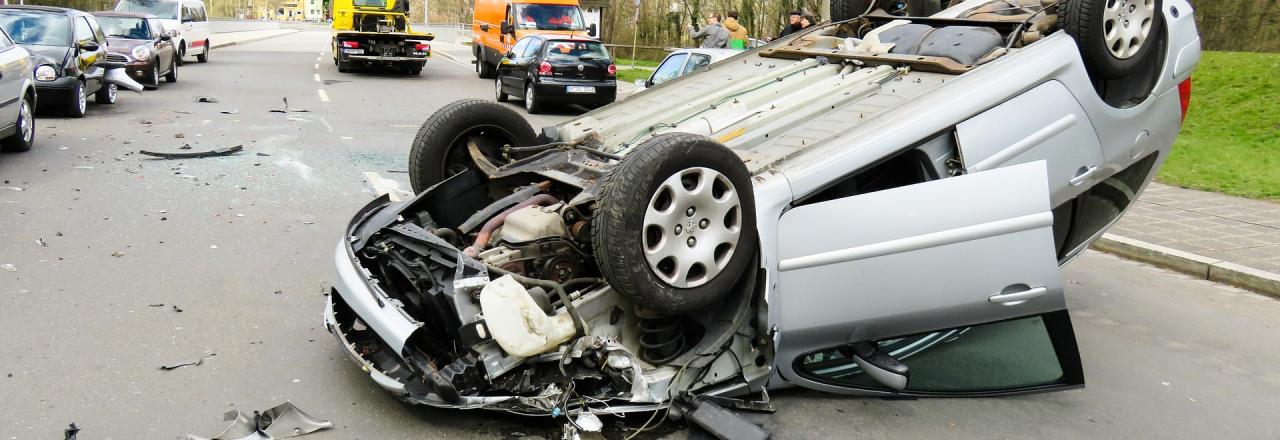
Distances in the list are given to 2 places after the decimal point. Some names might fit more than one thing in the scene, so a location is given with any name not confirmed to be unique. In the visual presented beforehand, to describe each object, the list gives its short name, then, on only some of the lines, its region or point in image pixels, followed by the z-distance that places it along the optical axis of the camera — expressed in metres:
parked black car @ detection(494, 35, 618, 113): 17.58
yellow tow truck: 24.70
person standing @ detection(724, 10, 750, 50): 19.16
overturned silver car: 3.88
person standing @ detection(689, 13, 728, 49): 19.17
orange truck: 25.80
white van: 24.16
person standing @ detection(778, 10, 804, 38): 15.56
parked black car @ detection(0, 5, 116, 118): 13.05
